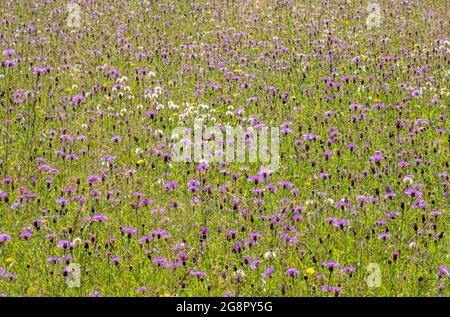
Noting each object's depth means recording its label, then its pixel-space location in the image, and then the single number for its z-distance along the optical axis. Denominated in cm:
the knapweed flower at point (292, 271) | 940
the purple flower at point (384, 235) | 1066
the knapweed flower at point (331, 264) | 931
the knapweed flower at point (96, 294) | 917
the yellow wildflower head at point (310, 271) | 979
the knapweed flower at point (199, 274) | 953
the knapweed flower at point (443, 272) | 964
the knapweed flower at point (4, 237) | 1082
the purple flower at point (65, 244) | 1004
